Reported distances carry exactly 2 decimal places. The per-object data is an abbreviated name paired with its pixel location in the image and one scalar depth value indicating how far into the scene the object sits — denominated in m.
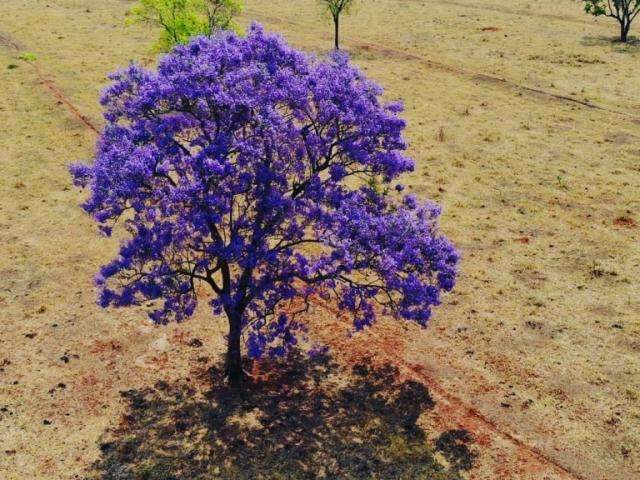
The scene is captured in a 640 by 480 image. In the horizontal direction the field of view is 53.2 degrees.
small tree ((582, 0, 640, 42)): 61.78
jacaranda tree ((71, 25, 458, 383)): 16.55
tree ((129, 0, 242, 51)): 37.53
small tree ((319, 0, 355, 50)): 55.22
